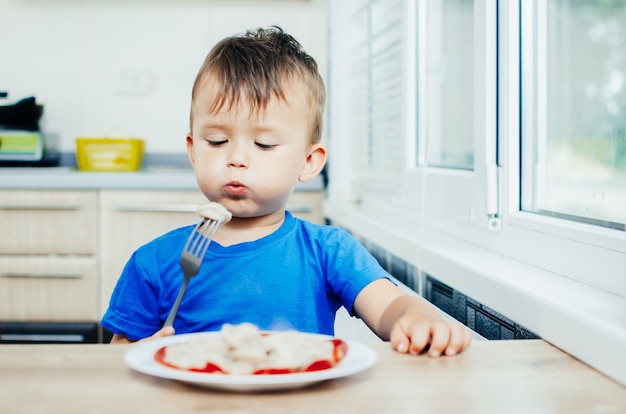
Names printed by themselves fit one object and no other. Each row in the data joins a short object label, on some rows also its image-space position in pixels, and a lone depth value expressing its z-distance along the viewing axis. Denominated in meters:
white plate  0.63
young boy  1.10
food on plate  0.67
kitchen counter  2.85
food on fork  0.95
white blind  2.10
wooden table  0.61
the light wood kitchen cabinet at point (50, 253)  2.87
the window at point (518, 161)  1.02
